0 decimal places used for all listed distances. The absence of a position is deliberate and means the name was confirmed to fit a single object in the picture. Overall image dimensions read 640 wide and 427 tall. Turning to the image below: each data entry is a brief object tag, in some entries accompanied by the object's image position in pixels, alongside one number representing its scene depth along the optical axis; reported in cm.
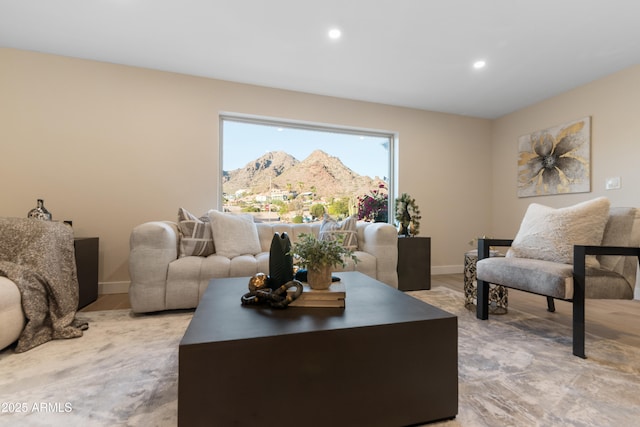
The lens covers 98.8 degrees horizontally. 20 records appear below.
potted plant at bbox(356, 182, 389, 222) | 409
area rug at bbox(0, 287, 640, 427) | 105
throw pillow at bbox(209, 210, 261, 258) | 259
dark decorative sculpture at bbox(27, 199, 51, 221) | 237
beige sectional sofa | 215
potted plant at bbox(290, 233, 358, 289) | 126
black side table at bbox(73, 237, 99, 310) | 237
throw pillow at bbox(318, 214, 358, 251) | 294
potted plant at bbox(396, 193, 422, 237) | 343
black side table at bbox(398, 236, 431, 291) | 311
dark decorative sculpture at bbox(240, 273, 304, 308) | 120
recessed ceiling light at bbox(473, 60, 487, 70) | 284
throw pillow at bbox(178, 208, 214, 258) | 249
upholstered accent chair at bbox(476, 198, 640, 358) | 156
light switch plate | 297
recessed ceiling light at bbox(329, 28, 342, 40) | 236
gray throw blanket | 161
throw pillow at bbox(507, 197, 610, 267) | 178
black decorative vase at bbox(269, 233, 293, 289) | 133
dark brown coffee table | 83
